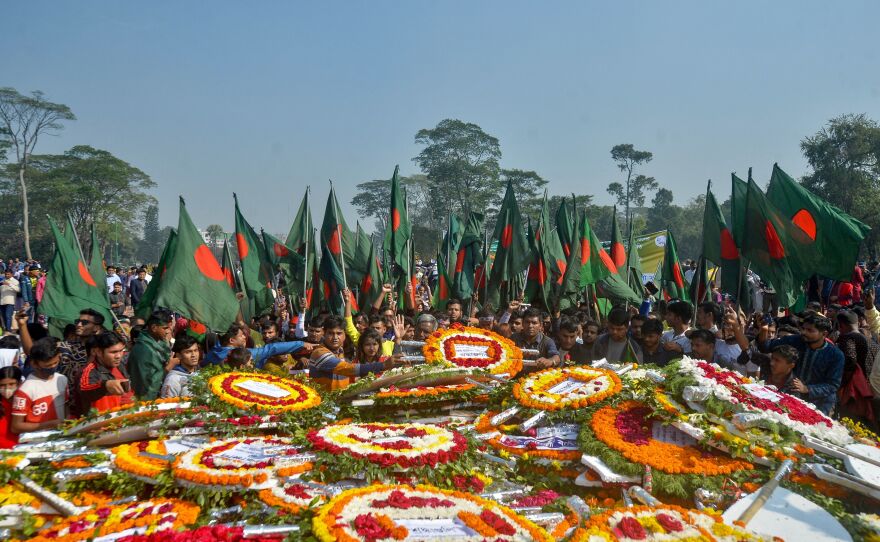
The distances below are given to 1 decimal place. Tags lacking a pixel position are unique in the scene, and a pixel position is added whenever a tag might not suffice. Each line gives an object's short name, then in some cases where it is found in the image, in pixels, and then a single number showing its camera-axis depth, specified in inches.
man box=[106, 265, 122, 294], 771.4
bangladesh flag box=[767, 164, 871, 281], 282.4
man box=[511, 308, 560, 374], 271.3
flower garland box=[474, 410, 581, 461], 167.5
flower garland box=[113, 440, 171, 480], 141.4
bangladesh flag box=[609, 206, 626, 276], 474.0
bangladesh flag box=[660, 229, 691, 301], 453.4
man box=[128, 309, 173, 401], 229.0
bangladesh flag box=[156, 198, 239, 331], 282.4
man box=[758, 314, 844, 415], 219.8
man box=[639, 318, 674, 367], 263.9
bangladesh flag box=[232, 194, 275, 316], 406.0
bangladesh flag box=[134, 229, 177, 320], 298.0
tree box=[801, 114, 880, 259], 1315.2
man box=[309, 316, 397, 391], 229.8
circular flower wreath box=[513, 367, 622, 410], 193.0
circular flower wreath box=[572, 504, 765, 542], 121.2
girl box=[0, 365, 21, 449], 180.9
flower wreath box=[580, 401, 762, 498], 152.2
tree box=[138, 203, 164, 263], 3499.0
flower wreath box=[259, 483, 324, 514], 126.8
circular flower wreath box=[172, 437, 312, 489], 135.2
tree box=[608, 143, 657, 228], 2869.1
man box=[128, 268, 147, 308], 708.7
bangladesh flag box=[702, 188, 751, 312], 339.9
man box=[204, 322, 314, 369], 253.1
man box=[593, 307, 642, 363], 271.0
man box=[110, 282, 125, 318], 720.3
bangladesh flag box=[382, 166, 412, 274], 444.8
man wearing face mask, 183.0
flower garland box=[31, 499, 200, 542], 117.2
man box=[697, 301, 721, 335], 294.8
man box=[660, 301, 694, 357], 283.6
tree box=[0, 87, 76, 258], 1544.0
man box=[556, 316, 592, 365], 281.1
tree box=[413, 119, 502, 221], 2160.4
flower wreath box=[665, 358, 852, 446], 169.8
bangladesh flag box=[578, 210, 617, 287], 406.6
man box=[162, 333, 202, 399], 205.8
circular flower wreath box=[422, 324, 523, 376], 233.0
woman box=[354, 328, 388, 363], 261.9
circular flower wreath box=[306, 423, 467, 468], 148.6
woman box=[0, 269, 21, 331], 613.9
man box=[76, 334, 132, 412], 197.2
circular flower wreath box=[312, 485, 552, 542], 114.1
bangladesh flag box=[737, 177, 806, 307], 293.9
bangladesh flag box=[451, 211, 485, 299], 454.6
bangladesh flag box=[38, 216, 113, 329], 308.0
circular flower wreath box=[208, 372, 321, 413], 184.7
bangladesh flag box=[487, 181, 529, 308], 420.2
